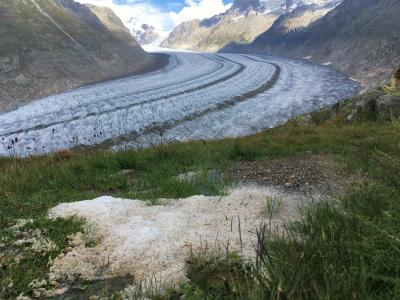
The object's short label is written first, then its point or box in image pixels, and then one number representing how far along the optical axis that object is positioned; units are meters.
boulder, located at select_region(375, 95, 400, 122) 18.09
